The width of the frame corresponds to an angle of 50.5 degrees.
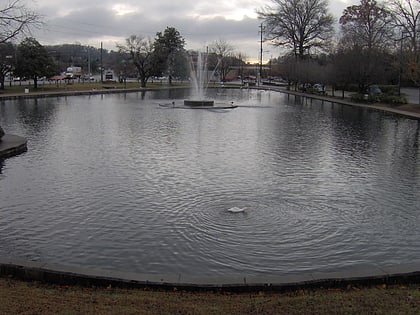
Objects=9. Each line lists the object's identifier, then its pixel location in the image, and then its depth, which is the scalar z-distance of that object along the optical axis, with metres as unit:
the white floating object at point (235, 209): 10.30
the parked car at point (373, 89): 51.09
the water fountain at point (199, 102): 38.16
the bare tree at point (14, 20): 22.41
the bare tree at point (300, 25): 65.62
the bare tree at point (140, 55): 75.88
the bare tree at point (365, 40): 45.25
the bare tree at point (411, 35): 37.06
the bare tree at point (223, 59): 111.62
